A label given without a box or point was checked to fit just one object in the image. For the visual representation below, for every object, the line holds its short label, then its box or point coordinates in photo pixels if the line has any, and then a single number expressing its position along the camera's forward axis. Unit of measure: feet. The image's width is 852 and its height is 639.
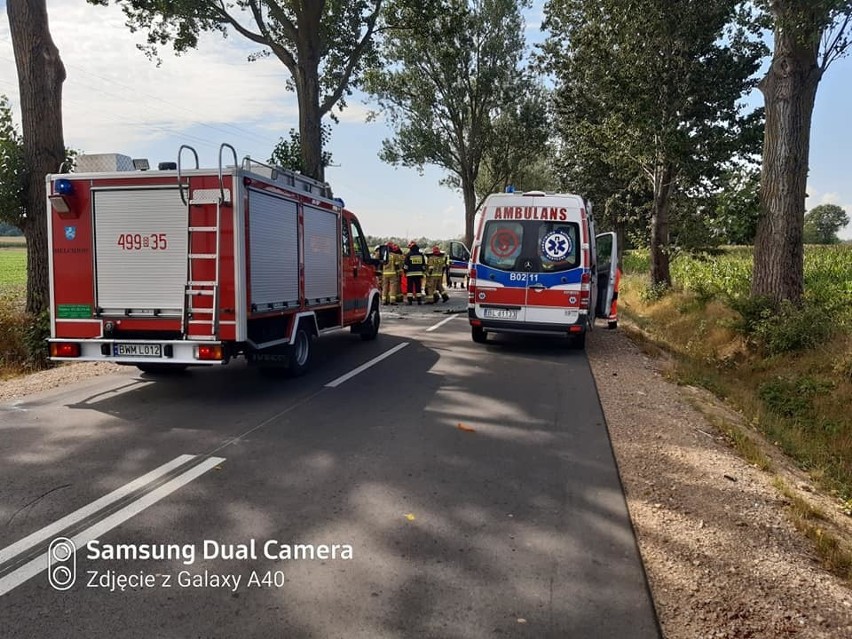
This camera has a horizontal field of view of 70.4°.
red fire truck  21.11
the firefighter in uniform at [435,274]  64.54
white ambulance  33.68
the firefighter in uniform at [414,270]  60.39
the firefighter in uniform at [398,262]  60.30
